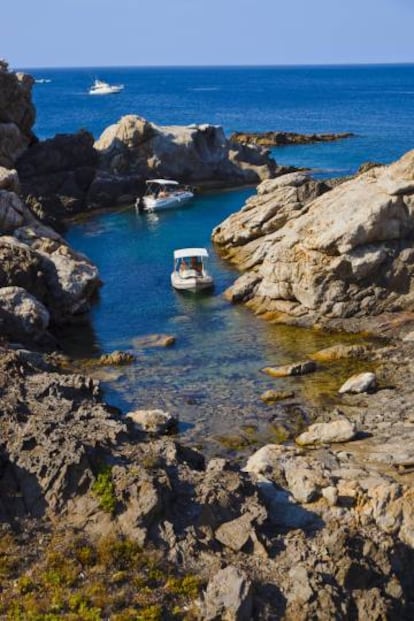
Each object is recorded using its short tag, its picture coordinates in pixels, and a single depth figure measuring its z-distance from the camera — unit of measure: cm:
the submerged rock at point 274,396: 4034
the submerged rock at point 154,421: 3634
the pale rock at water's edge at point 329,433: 3494
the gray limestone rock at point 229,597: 2003
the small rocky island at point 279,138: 13725
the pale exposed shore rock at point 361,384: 4044
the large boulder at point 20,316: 4812
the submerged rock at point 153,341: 4888
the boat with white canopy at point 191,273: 5959
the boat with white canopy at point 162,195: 8931
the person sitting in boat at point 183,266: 6209
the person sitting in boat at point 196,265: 6244
